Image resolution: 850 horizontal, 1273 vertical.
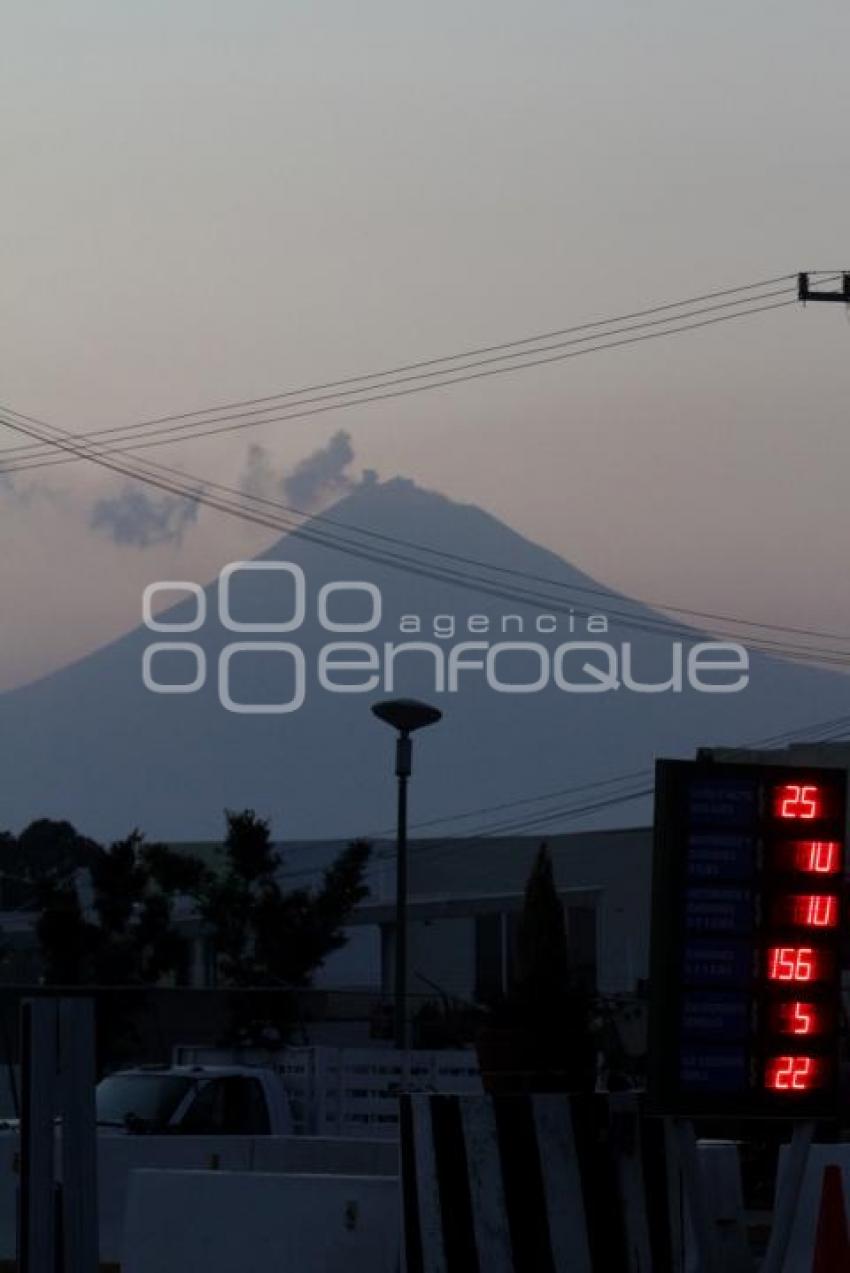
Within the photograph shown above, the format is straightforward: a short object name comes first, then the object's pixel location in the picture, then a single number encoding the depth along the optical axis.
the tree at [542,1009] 36.84
